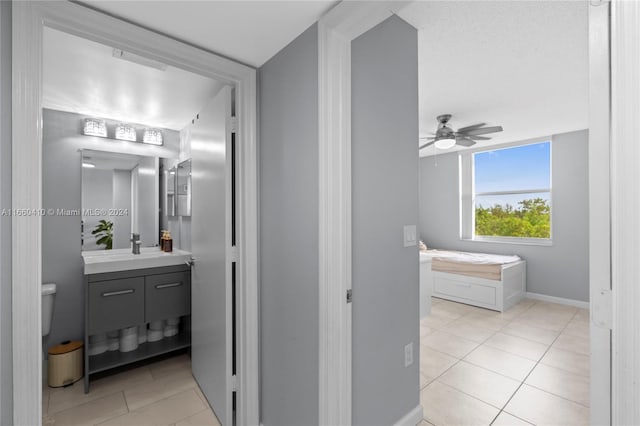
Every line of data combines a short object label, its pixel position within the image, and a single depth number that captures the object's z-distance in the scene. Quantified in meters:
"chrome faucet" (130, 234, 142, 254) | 2.92
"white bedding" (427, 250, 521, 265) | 4.27
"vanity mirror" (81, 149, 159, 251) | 2.80
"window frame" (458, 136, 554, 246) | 5.16
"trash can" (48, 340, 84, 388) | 2.34
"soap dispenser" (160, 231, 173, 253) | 3.04
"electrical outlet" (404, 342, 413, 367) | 1.79
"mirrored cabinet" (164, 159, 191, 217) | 2.95
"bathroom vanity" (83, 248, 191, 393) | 2.35
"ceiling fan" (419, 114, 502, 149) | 3.48
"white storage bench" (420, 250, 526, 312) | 4.04
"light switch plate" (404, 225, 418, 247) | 1.77
